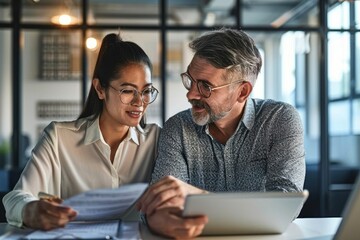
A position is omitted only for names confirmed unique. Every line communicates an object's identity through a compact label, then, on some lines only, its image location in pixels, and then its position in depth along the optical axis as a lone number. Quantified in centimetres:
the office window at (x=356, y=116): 665
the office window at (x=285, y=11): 834
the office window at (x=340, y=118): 705
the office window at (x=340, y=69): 683
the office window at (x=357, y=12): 536
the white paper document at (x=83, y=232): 120
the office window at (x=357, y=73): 657
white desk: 134
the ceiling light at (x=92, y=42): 600
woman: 184
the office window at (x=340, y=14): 489
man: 183
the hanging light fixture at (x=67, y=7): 851
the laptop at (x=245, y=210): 117
